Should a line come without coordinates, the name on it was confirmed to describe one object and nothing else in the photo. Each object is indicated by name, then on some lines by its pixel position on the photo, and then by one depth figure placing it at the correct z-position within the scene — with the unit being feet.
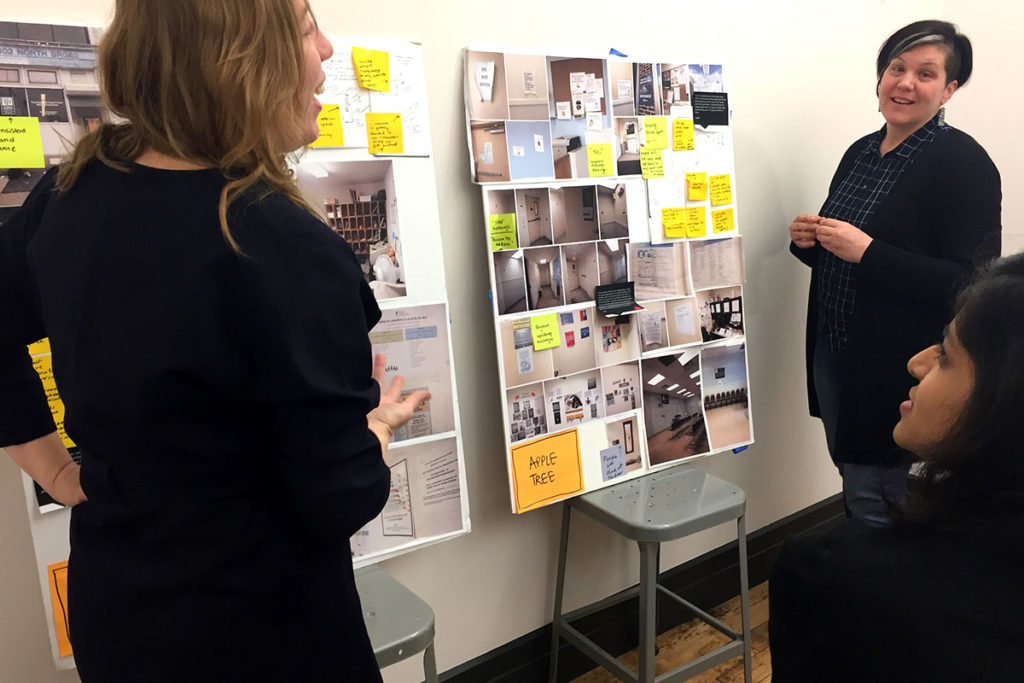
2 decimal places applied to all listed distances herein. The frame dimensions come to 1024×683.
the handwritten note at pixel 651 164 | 6.25
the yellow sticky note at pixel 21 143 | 3.90
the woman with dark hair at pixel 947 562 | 2.36
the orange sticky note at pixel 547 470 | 5.76
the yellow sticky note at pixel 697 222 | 6.57
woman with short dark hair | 5.88
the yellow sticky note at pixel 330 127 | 4.75
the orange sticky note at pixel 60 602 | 4.17
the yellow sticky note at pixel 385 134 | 4.91
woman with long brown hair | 2.39
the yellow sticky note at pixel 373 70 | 4.83
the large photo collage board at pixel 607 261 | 5.55
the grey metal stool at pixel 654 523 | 5.74
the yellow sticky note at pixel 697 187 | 6.55
